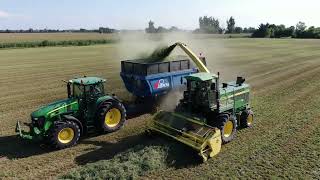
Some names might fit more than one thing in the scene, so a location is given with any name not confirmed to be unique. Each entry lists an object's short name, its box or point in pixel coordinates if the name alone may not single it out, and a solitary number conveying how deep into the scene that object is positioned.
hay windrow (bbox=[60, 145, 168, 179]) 6.60
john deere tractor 8.04
